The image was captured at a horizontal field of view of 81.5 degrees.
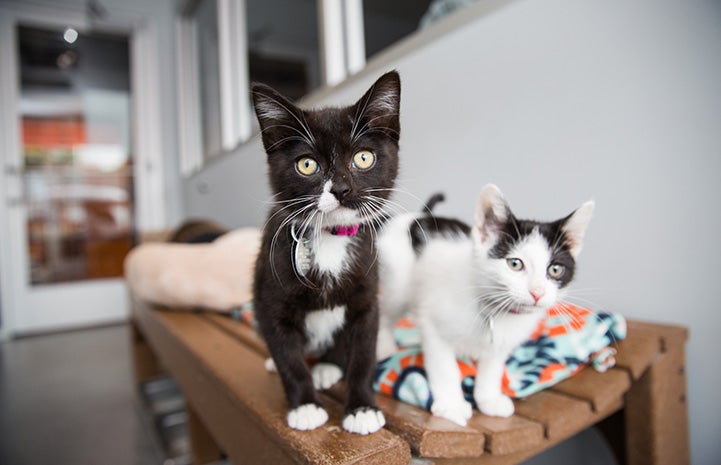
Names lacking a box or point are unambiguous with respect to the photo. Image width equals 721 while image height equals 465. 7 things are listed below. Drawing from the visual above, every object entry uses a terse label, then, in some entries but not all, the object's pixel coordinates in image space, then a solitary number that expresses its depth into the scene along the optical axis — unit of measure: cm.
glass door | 325
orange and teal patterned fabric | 62
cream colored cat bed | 134
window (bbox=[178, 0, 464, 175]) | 134
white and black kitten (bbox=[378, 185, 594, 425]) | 44
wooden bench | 50
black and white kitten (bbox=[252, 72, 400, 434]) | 43
